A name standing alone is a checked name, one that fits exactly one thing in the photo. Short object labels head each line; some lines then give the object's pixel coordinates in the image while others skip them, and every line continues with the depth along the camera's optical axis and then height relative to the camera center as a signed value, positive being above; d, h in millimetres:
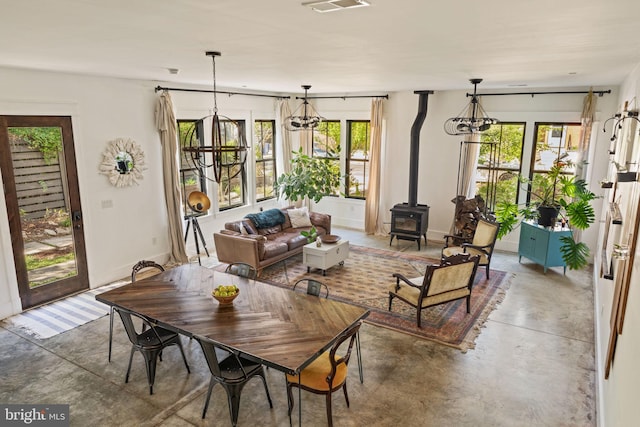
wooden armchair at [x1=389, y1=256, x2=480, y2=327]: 5094 -1825
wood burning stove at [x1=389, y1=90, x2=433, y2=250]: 8375 -1401
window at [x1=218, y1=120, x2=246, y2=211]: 8492 -926
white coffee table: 6777 -1877
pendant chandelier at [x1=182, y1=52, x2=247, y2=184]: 7844 -58
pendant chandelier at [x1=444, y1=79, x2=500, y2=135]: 8055 +440
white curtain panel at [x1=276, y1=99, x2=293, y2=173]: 9617 -5
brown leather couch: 6688 -1769
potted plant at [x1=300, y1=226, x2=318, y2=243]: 7233 -1646
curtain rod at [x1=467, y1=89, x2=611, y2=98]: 7011 +814
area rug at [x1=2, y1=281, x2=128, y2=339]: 5137 -2300
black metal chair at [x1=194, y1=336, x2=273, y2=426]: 3387 -1926
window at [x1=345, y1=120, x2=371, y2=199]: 9648 -456
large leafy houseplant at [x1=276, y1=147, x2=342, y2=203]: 9164 -912
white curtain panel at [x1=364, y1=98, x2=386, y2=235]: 9117 -826
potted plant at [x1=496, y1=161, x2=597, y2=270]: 6480 -1097
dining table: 3379 -1625
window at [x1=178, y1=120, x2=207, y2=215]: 7591 -653
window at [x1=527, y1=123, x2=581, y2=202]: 7504 -141
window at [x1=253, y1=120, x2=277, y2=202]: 9391 -476
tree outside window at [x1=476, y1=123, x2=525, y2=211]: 8039 -448
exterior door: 5367 -949
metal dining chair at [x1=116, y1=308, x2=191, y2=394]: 3914 -1919
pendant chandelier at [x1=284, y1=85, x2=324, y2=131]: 7391 +260
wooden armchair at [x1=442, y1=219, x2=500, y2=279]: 6758 -1671
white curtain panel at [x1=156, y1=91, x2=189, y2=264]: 6930 -588
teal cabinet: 6848 -1703
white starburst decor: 6348 -414
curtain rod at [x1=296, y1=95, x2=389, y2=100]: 9056 +901
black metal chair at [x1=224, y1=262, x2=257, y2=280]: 5012 -1575
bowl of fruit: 4000 -1469
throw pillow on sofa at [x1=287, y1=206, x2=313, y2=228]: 8281 -1557
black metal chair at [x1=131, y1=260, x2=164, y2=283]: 6781 -2186
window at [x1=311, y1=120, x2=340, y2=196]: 9901 -113
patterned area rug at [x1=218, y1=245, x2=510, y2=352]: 5168 -2222
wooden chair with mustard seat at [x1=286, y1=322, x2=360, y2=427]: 3354 -1907
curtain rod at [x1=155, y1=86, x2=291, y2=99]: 6878 +814
